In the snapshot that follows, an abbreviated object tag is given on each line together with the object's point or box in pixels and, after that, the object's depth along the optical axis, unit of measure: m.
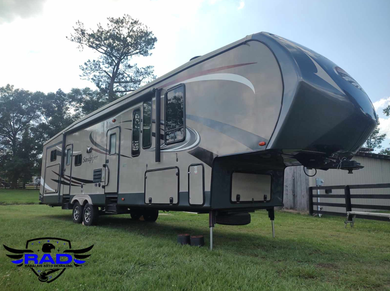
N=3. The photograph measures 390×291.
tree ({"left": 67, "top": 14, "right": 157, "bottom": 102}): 26.48
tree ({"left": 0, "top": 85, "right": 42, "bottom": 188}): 35.91
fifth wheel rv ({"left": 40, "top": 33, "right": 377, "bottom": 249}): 4.11
